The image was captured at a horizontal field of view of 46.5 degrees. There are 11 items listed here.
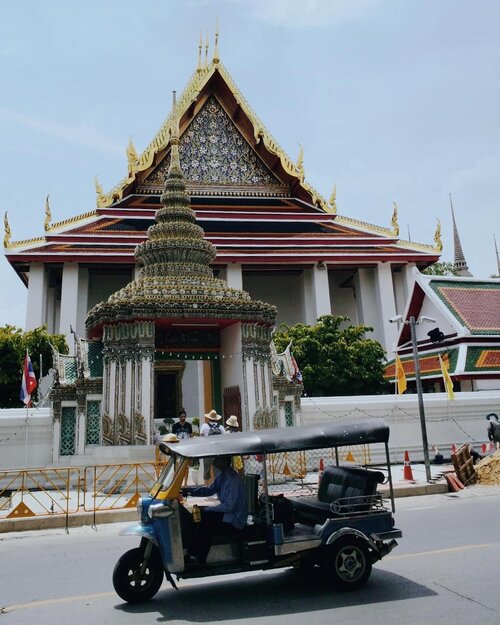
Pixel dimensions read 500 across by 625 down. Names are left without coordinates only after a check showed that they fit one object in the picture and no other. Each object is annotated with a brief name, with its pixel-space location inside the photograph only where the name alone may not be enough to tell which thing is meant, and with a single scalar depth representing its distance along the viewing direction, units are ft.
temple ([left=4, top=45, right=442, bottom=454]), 86.89
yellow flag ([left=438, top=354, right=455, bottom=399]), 46.37
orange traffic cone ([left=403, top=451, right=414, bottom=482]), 36.45
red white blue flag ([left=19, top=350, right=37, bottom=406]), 43.34
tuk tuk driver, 14.30
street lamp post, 35.49
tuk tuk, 14.23
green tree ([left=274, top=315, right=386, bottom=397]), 68.03
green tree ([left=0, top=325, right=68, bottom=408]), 64.54
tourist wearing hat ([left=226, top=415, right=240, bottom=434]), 28.89
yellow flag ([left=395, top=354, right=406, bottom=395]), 45.01
